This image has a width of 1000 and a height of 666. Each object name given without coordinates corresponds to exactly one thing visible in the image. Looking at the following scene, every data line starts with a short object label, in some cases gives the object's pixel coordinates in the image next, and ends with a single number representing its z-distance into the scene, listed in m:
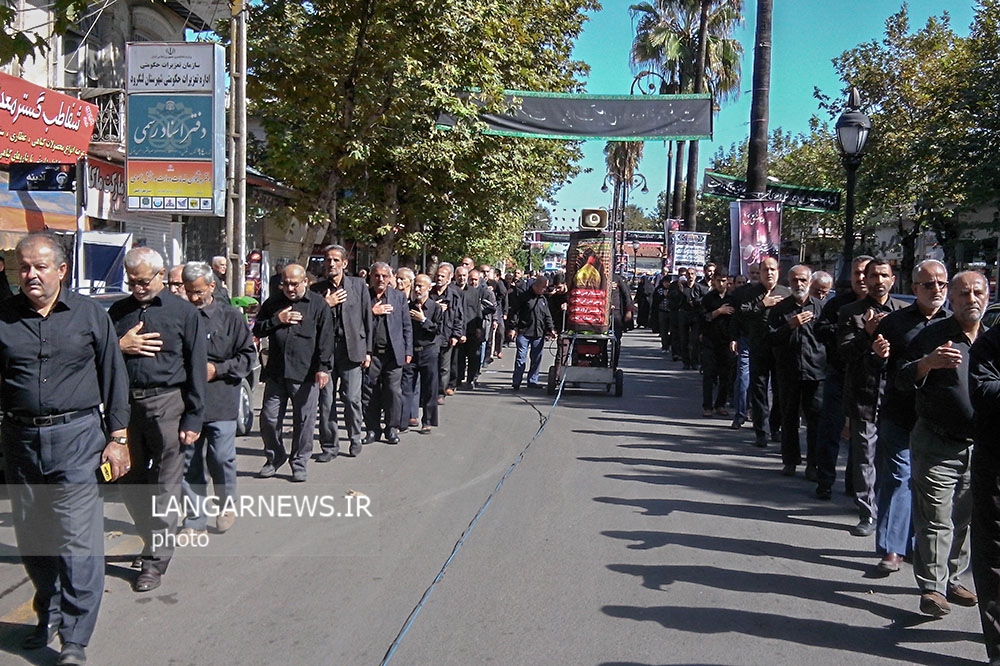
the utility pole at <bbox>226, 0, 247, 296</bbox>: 13.23
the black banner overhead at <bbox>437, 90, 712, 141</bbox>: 14.59
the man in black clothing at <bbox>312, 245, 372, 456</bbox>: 9.41
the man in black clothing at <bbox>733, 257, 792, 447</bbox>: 10.09
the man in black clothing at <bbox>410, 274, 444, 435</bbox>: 11.46
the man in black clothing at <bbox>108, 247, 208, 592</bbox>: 5.65
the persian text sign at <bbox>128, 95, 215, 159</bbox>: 12.38
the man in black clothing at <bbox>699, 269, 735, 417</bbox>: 12.52
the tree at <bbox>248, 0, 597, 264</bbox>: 15.35
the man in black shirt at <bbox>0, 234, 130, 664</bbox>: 4.55
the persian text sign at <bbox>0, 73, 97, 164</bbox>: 12.05
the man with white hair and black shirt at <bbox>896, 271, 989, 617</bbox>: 5.16
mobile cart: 15.02
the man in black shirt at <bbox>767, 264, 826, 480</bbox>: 8.61
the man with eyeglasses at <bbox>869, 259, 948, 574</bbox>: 5.93
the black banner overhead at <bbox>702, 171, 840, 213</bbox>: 18.72
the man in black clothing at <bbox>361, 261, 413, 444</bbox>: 10.45
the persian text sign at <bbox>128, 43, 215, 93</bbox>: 12.34
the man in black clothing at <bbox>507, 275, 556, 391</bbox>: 15.34
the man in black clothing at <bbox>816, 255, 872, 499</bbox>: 8.06
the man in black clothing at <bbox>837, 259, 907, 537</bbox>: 7.13
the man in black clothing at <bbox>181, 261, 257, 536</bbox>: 6.73
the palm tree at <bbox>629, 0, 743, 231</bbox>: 32.41
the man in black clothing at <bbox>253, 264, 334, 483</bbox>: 8.37
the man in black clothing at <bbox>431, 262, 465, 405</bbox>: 12.67
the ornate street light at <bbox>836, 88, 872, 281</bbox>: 13.09
